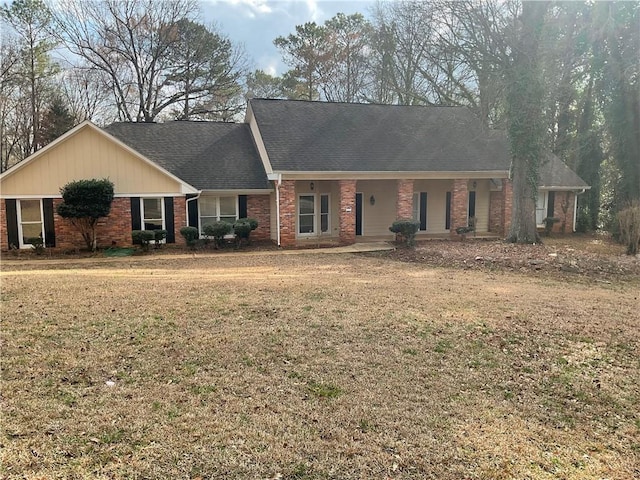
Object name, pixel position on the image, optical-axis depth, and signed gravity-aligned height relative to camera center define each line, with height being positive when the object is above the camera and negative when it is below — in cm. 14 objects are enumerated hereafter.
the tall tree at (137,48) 2844 +1007
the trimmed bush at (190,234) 1639 -89
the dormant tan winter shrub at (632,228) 1458 -76
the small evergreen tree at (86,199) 1520 +37
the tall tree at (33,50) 2722 +964
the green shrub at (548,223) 2139 -80
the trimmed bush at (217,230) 1645 -74
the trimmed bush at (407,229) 1659 -79
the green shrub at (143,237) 1580 -91
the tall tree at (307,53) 3338 +1111
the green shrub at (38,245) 1573 -114
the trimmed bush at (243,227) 1672 -67
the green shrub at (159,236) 1639 -92
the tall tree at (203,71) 2970 +897
